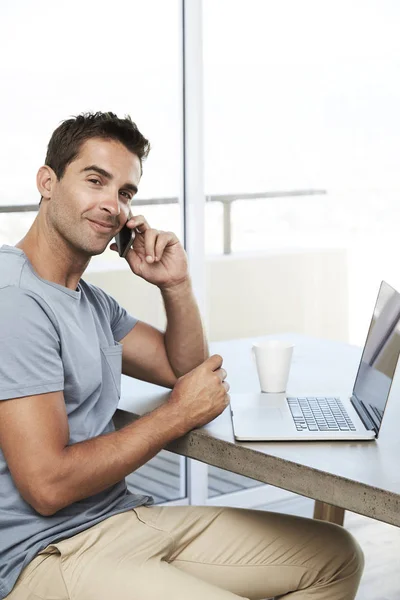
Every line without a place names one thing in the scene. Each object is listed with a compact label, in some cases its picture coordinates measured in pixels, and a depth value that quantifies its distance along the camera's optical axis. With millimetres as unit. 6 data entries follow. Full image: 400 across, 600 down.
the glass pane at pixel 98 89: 3885
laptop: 2795
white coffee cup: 3078
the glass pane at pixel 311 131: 4359
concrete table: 2581
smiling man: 2675
